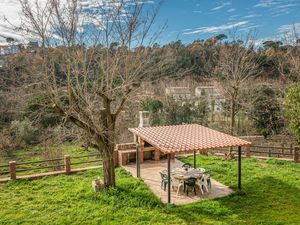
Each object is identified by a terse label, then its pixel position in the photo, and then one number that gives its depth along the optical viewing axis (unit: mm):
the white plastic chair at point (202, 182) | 9124
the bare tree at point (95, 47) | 7785
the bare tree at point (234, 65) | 13820
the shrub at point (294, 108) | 11742
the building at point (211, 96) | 22859
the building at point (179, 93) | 23398
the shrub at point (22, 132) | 19506
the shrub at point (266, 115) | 19031
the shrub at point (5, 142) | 18125
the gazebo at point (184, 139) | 8438
